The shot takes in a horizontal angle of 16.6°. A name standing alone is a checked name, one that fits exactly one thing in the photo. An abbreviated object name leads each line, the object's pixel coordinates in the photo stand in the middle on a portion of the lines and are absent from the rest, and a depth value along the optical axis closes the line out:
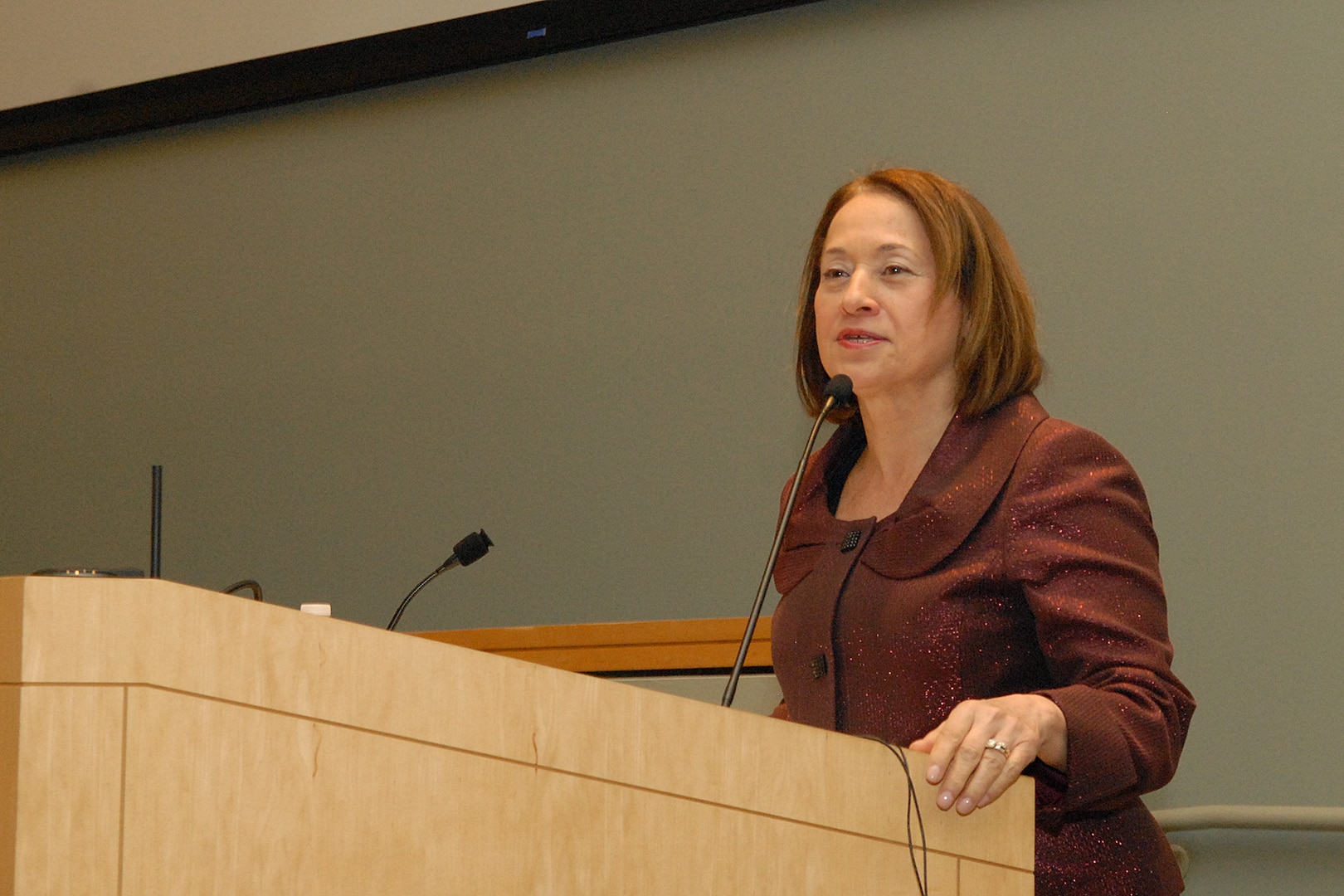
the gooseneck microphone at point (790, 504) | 4.02
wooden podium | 3.37
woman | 3.84
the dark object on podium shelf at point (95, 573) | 3.46
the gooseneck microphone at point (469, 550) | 4.35
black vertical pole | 3.81
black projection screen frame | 5.40
